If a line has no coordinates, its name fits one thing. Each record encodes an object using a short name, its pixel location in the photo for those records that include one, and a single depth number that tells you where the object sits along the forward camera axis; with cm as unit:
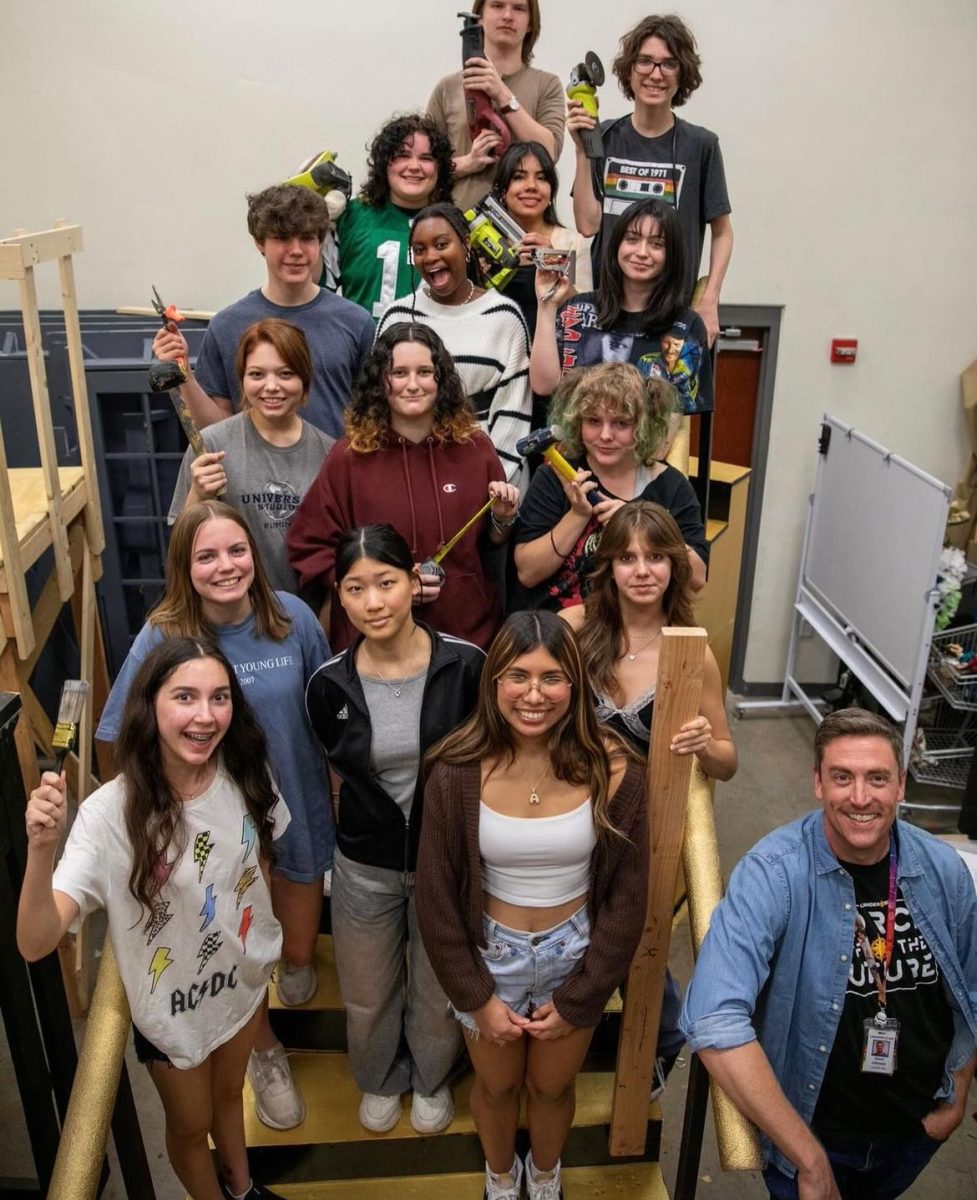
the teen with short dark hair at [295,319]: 289
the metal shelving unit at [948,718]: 517
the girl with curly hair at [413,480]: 266
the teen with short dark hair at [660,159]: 339
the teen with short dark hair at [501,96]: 342
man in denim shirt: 187
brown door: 609
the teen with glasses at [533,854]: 210
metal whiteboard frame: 503
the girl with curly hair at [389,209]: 327
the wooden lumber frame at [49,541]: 291
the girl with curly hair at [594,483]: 266
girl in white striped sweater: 298
